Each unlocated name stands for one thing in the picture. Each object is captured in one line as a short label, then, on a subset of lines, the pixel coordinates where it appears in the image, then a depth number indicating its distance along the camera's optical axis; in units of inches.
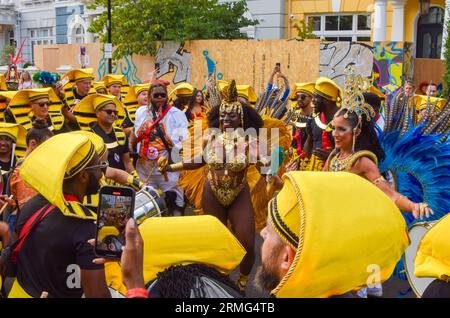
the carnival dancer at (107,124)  243.8
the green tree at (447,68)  482.4
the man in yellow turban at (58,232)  107.3
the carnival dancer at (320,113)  240.2
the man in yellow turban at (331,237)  75.7
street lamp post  662.3
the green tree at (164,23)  689.0
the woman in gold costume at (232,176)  205.0
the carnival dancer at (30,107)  279.1
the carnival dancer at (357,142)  176.4
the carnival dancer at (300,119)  252.5
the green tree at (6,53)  1167.0
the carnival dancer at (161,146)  270.1
